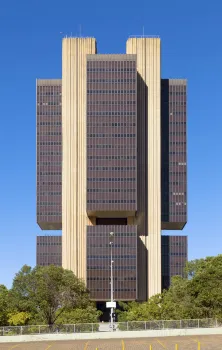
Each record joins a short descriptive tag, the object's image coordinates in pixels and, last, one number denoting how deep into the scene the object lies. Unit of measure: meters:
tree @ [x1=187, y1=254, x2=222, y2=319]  106.50
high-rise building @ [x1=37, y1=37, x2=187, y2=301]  198.12
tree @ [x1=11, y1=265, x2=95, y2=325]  124.31
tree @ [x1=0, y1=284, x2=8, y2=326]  104.18
